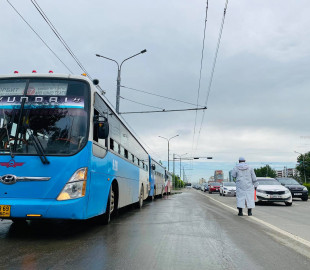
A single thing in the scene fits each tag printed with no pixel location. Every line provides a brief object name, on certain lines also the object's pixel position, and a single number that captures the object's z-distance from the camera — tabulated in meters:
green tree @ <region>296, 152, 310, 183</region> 88.60
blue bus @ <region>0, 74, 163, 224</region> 5.49
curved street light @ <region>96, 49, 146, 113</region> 18.69
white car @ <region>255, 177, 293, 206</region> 15.54
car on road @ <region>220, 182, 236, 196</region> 28.59
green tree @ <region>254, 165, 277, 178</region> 123.20
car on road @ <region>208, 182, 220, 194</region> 41.75
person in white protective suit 10.22
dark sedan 21.38
